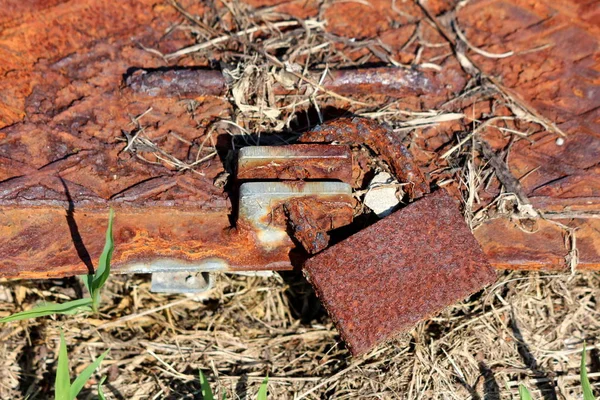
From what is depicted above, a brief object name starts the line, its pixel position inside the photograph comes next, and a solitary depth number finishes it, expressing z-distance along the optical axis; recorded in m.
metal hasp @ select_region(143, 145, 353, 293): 0.63
